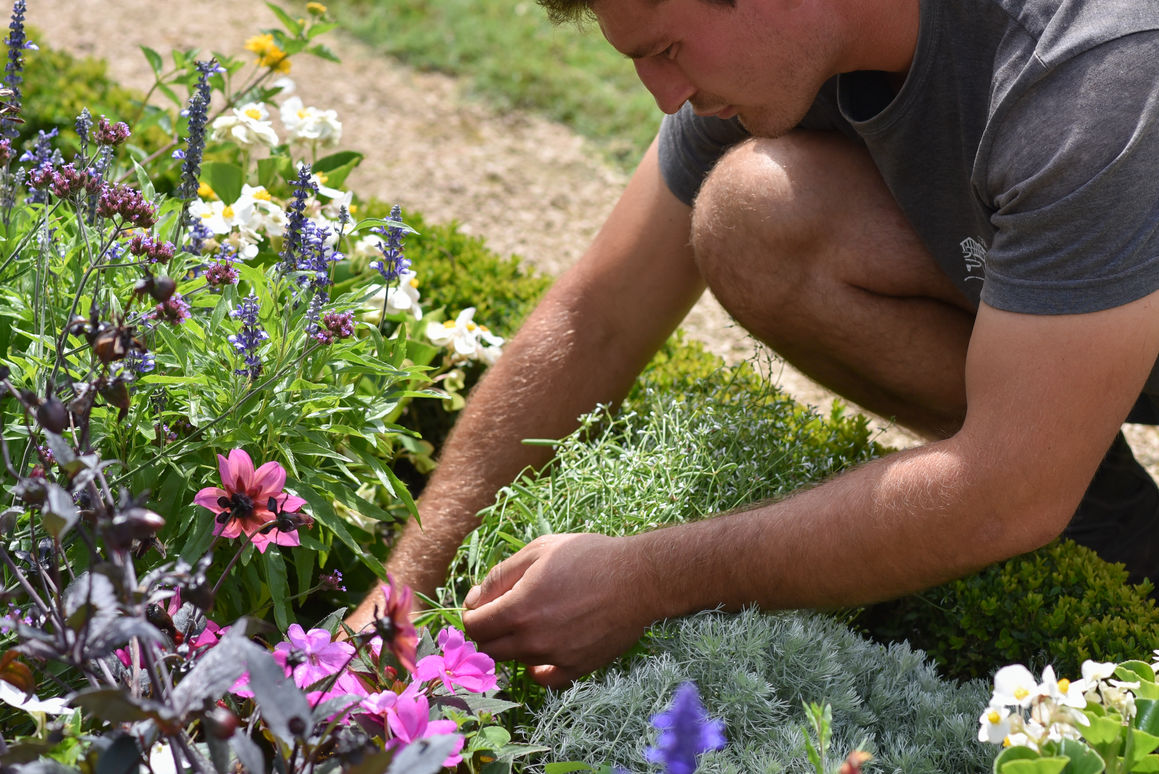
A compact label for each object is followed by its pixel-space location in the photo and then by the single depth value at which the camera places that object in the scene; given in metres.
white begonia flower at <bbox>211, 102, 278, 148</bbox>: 2.66
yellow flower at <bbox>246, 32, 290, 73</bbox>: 2.97
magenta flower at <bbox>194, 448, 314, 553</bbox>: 1.52
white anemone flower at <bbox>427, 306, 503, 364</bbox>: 2.62
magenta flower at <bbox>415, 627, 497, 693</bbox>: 1.58
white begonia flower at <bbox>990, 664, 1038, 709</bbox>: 1.35
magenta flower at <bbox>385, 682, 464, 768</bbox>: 1.41
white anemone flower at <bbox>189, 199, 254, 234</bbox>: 2.18
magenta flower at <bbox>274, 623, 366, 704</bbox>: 1.52
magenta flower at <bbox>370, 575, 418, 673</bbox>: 1.08
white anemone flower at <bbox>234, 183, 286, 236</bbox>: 2.33
